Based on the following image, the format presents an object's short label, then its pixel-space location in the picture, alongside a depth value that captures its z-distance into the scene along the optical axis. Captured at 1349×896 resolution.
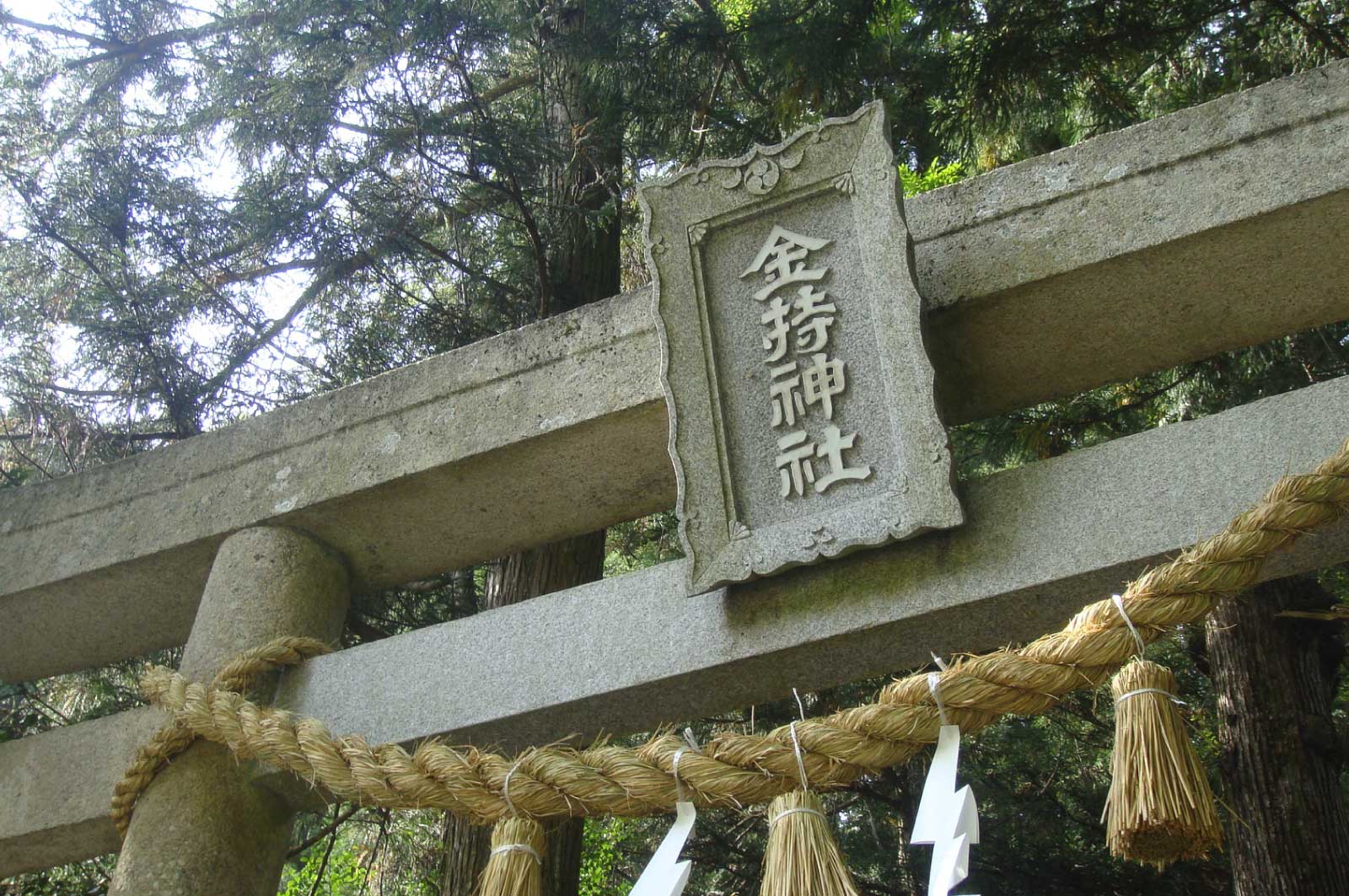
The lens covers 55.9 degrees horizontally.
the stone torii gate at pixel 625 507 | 2.16
